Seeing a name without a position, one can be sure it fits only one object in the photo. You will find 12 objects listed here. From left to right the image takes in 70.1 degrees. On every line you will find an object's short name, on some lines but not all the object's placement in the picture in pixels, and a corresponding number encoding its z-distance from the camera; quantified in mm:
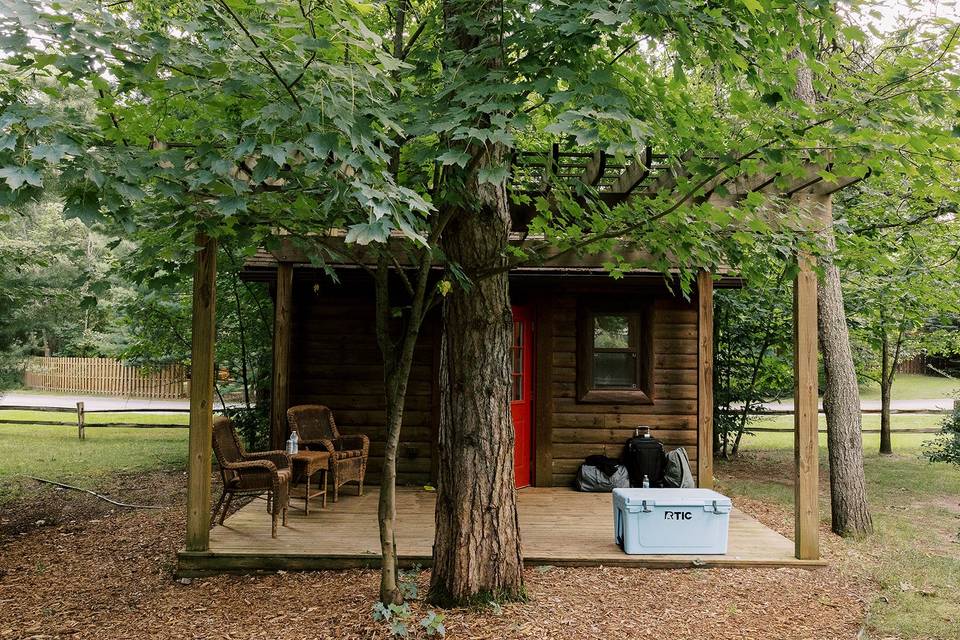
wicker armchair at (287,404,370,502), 6574
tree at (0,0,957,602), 2553
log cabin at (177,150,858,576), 7137
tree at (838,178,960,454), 8039
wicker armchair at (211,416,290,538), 5328
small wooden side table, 6086
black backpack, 7535
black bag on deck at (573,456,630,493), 7578
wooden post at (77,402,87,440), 13414
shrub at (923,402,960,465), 8812
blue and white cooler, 5164
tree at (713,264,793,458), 10539
